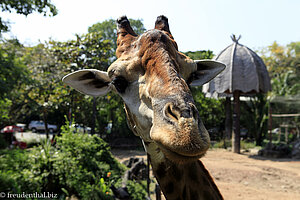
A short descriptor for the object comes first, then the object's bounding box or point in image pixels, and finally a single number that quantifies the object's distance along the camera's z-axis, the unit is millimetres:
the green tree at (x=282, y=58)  34147
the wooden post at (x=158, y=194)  3220
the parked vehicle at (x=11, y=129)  15836
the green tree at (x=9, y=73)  6405
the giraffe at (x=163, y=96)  1359
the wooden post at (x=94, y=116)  10454
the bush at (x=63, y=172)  5480
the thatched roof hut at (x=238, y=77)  11680
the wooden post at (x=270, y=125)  12715
